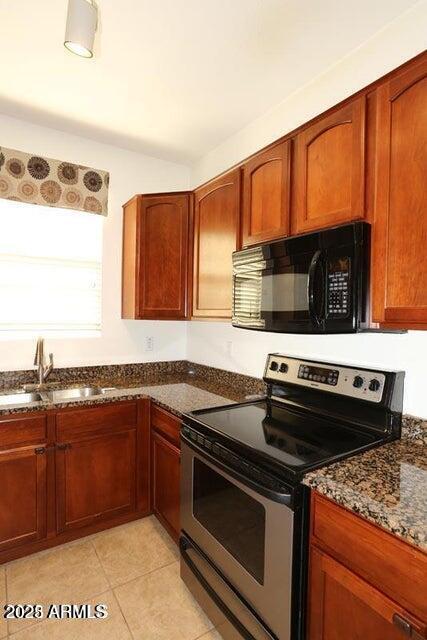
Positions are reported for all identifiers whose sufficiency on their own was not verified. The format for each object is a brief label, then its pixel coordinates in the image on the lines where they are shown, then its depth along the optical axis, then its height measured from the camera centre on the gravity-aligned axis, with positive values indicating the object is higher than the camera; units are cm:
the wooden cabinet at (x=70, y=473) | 183 -94
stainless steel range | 113 -63
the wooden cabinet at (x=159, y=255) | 242 +38
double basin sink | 213 -56
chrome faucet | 227 -37
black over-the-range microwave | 128 +12
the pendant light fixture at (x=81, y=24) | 112 +92
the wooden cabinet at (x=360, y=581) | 86 -74
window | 233 +28
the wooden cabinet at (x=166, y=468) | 190 -92
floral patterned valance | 225 +86
